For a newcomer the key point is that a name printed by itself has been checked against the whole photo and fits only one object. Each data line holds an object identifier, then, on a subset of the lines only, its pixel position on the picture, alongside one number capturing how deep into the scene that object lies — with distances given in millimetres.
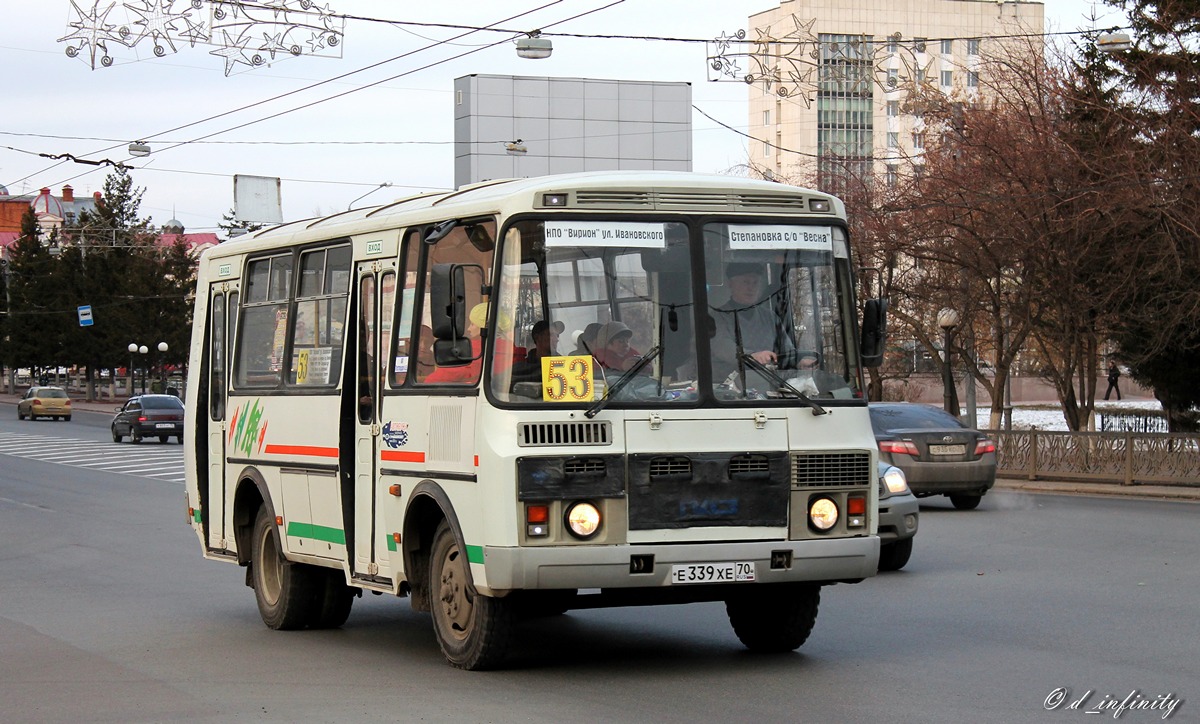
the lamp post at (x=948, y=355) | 35156
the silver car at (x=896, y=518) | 14727
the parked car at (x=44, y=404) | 68750
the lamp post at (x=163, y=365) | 89625
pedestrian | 40300
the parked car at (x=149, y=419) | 49875
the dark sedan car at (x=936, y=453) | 22000
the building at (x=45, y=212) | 145188
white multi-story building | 31219
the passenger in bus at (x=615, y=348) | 9133
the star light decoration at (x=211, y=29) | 21641
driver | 9352
